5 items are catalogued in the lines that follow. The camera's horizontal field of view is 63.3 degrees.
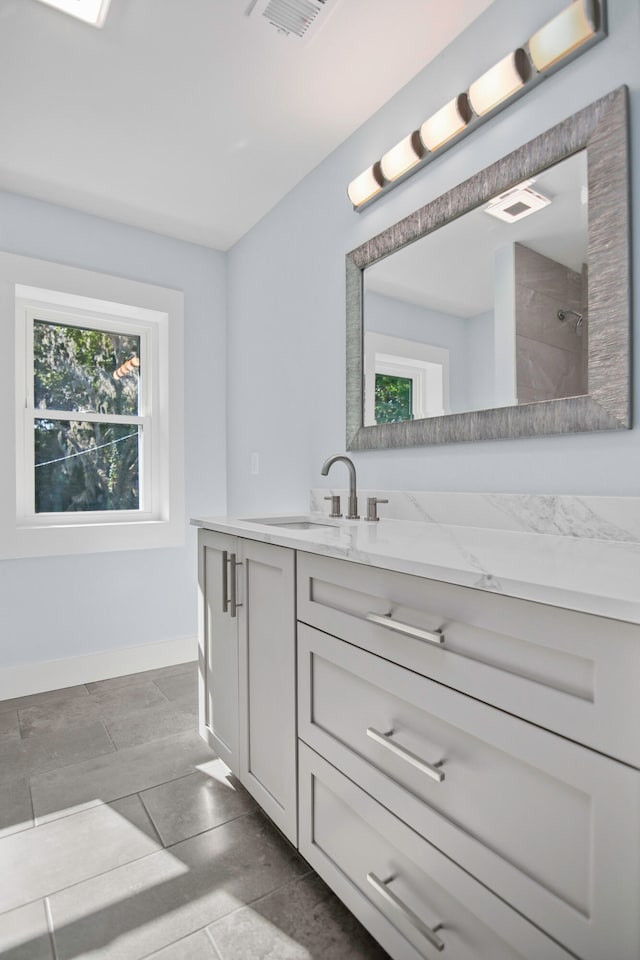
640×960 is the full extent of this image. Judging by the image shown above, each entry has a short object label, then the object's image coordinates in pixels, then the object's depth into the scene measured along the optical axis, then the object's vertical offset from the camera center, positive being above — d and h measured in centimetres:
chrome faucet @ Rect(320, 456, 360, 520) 185 -5
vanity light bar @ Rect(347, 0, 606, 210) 124 +108
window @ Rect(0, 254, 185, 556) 265 +36
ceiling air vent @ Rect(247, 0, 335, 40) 151 +139
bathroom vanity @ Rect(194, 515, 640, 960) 67 -44
